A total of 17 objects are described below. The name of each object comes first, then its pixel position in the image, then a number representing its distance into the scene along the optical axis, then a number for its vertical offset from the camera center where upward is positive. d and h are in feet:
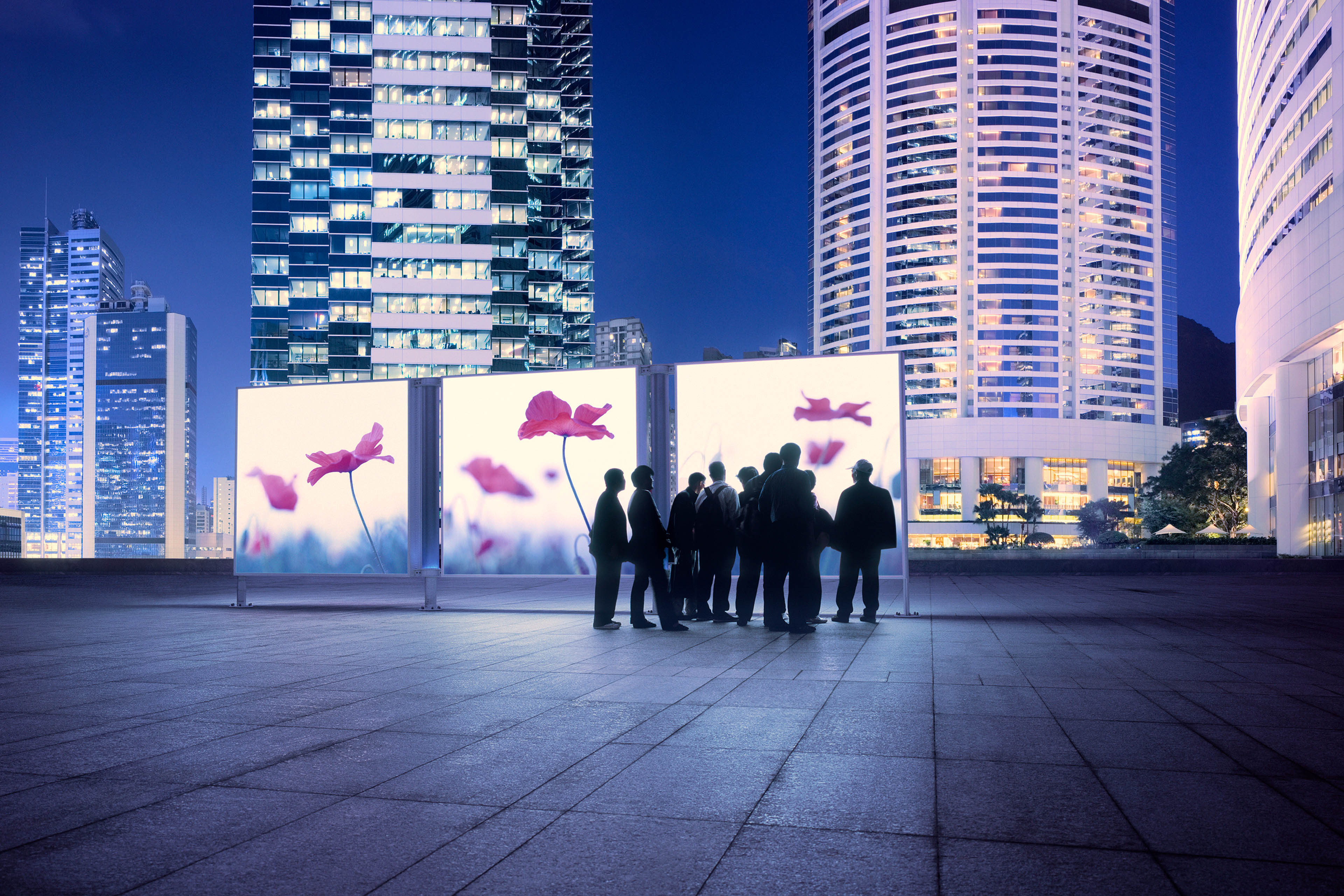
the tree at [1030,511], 404.77 -11.90
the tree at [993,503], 392.88 -8.09
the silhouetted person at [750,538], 35.24 -1.96
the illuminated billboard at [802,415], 38.60 +2.87
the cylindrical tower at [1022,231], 458.91 +125.73
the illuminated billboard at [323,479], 45.65 +0.37
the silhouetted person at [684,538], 37.99 -2.11
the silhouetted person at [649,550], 34.86 -2.40
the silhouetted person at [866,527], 37.09 -1.69
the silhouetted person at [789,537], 33.58 -1.88
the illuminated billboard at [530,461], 42.01 +1.10
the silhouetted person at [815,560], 34.17 -2.73
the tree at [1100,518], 392.27 -14.63
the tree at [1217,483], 234.58 +0.02
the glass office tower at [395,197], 300.81 +93.66
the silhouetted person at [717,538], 37.24 -2.11
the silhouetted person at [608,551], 35.47 -2.43
